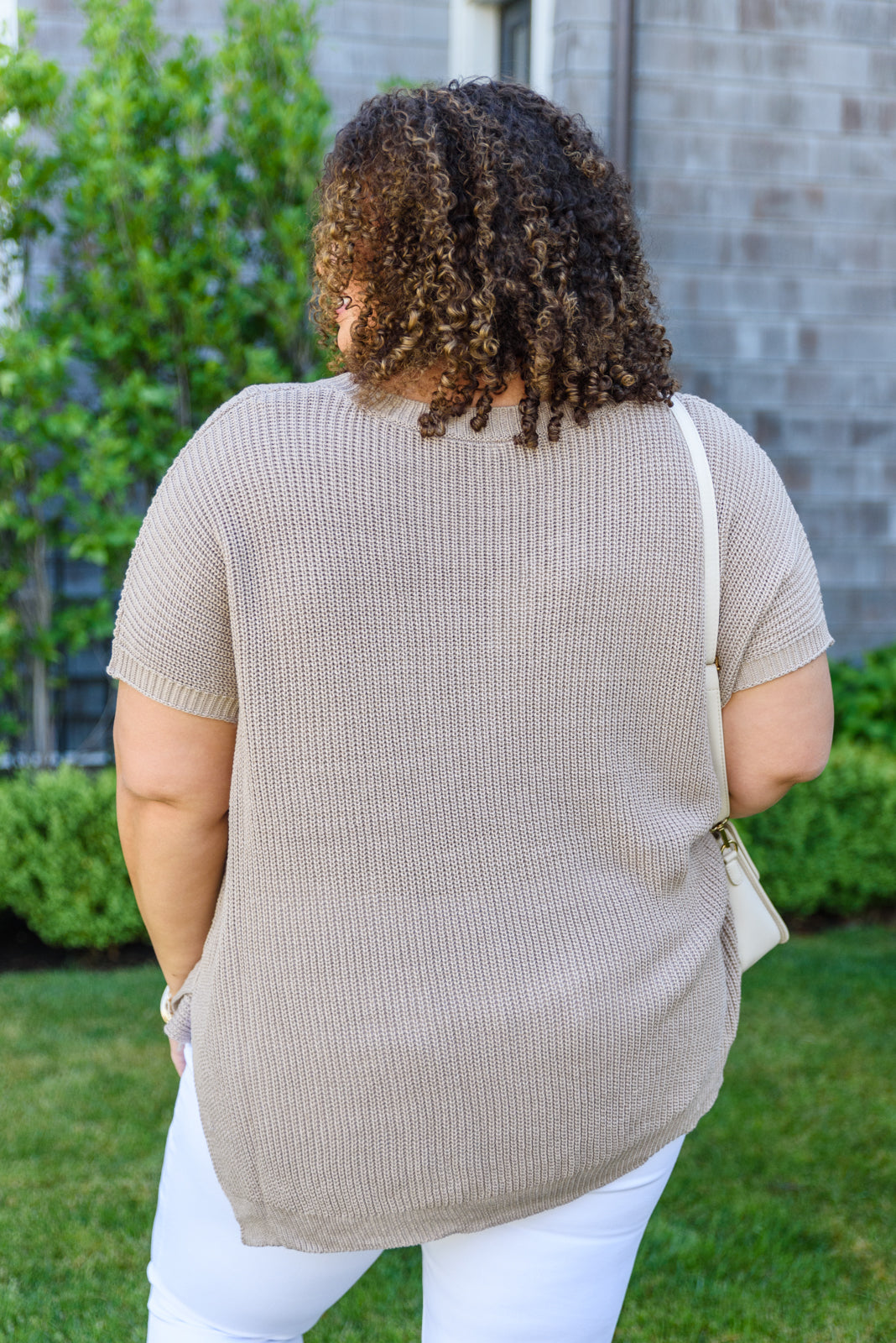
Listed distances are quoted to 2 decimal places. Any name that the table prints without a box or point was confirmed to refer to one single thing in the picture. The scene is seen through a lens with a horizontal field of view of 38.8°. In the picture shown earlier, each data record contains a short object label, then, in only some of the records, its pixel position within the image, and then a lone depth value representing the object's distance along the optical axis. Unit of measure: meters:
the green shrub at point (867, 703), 5.38
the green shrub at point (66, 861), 4.43
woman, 1.15
